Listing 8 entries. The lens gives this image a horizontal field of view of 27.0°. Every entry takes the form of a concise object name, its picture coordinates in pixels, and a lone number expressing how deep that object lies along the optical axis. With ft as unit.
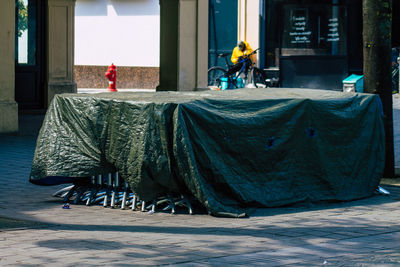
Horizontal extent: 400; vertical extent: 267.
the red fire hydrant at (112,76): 91.45
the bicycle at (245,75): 77.05
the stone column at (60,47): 64.39
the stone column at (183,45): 62.64
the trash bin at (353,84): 76.02
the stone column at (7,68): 48.78
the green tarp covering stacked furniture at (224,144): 26.09
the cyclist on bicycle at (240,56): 77.20
